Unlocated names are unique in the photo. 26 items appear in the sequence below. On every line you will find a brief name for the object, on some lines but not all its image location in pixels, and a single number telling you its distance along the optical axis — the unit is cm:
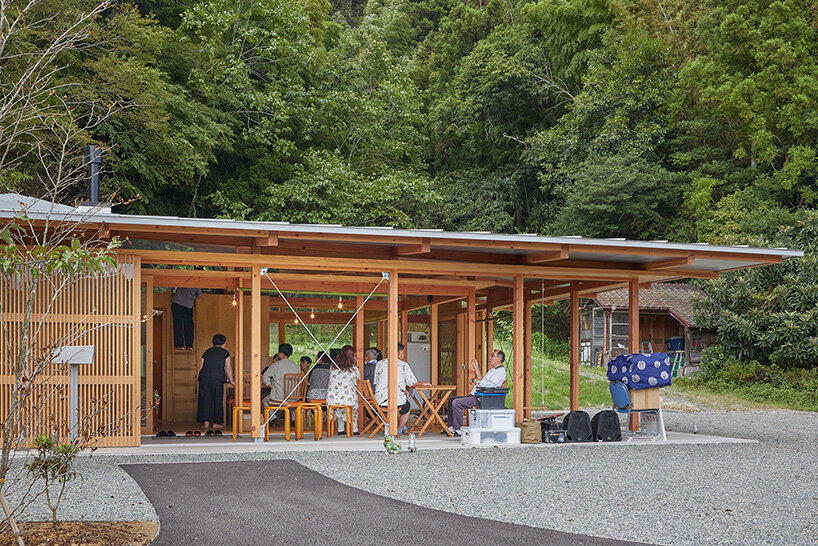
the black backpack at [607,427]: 1049
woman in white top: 1069
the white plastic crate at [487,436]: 998
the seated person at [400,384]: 1036
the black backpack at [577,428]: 1047
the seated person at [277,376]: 1098
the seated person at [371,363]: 1148
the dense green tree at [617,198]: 2327
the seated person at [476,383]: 1029
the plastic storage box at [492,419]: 1006
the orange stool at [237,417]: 1011
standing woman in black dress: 1107
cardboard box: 1073
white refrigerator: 1402
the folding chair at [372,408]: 1048
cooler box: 1017
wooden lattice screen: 867
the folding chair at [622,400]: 1071
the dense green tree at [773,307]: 1923
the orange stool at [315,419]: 1027
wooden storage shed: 2414
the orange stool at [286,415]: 1000
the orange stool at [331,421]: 1063
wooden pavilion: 895
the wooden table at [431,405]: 1013
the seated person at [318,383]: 1093
